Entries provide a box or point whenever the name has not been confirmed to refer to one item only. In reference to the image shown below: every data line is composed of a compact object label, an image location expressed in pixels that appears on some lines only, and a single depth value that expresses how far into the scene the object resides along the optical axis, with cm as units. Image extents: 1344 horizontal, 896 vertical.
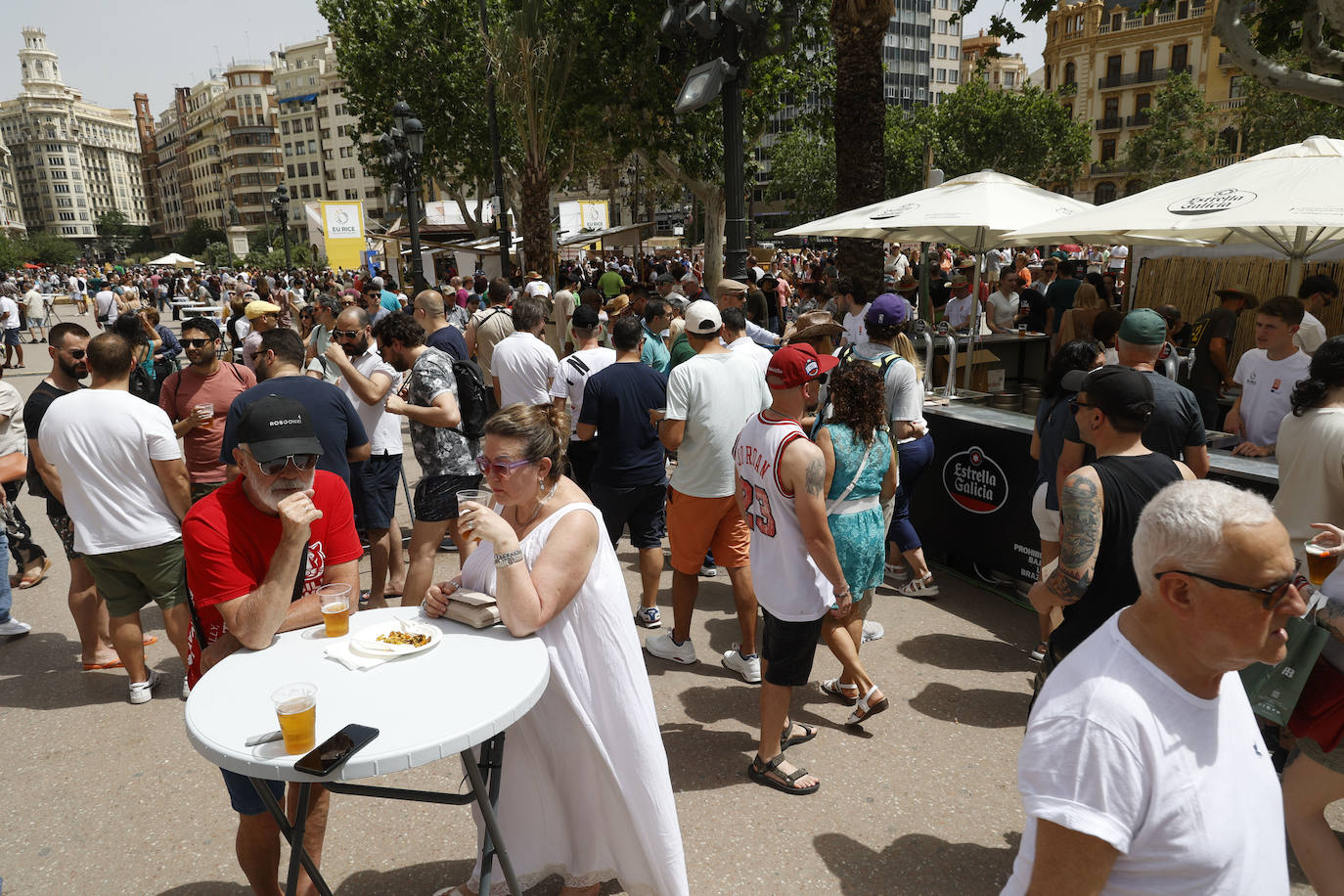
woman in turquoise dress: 350
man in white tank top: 316
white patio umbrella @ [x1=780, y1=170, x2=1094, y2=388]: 742
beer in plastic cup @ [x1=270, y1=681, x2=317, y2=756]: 182
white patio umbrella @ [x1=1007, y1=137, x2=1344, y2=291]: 499
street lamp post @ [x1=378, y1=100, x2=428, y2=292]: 1409
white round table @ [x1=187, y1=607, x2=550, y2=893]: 182
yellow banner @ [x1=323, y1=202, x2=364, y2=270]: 3397
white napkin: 220
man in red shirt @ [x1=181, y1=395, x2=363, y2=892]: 229
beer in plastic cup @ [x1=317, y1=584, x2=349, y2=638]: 235
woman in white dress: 229
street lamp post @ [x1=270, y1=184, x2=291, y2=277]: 2644
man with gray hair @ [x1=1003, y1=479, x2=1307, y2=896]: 136
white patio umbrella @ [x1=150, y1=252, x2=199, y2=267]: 3772
